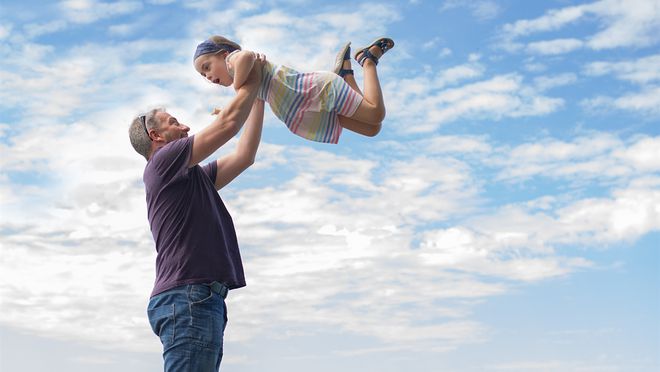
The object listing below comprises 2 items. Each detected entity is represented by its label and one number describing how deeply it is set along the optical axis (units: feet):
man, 13.51
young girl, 17.19
